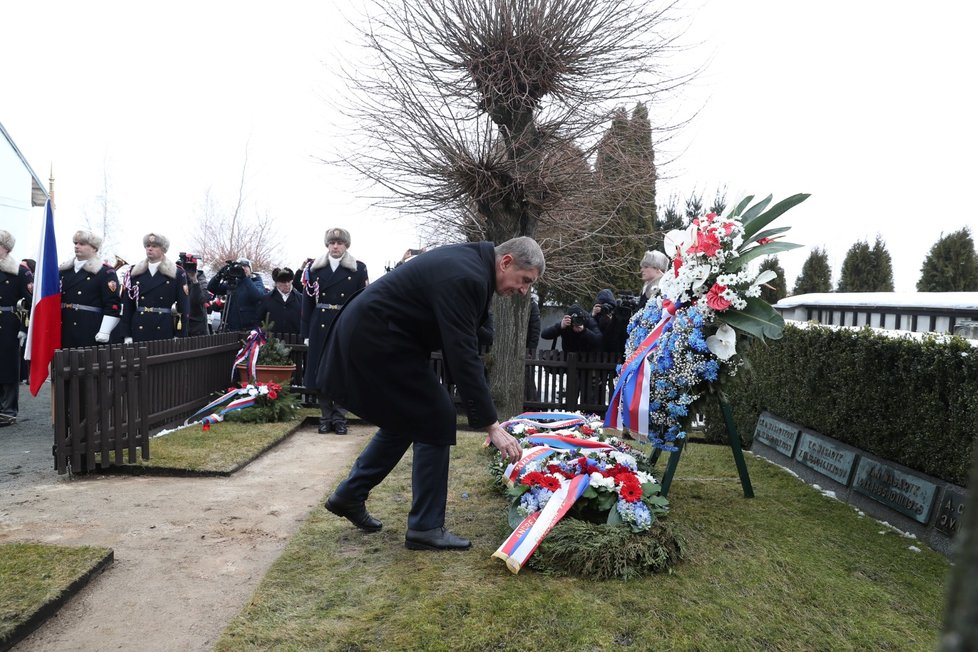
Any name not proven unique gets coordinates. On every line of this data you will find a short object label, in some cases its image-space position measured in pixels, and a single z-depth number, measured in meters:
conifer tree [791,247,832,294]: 20.34
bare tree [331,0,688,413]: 7.83
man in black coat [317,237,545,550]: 3.55
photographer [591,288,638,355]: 8.98
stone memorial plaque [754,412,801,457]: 6.31
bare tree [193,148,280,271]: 28.22
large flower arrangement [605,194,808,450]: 4.56
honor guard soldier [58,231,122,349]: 8.06
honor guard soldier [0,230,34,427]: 8.08
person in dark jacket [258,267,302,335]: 10.45
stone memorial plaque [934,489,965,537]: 3.96
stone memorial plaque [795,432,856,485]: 5.25
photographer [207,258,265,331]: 10.88
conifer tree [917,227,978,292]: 15.27
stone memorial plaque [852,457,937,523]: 4.27
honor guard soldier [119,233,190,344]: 8.38
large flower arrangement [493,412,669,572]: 3.74
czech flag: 6.83
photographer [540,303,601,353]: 8.94
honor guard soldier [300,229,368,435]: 7.62
